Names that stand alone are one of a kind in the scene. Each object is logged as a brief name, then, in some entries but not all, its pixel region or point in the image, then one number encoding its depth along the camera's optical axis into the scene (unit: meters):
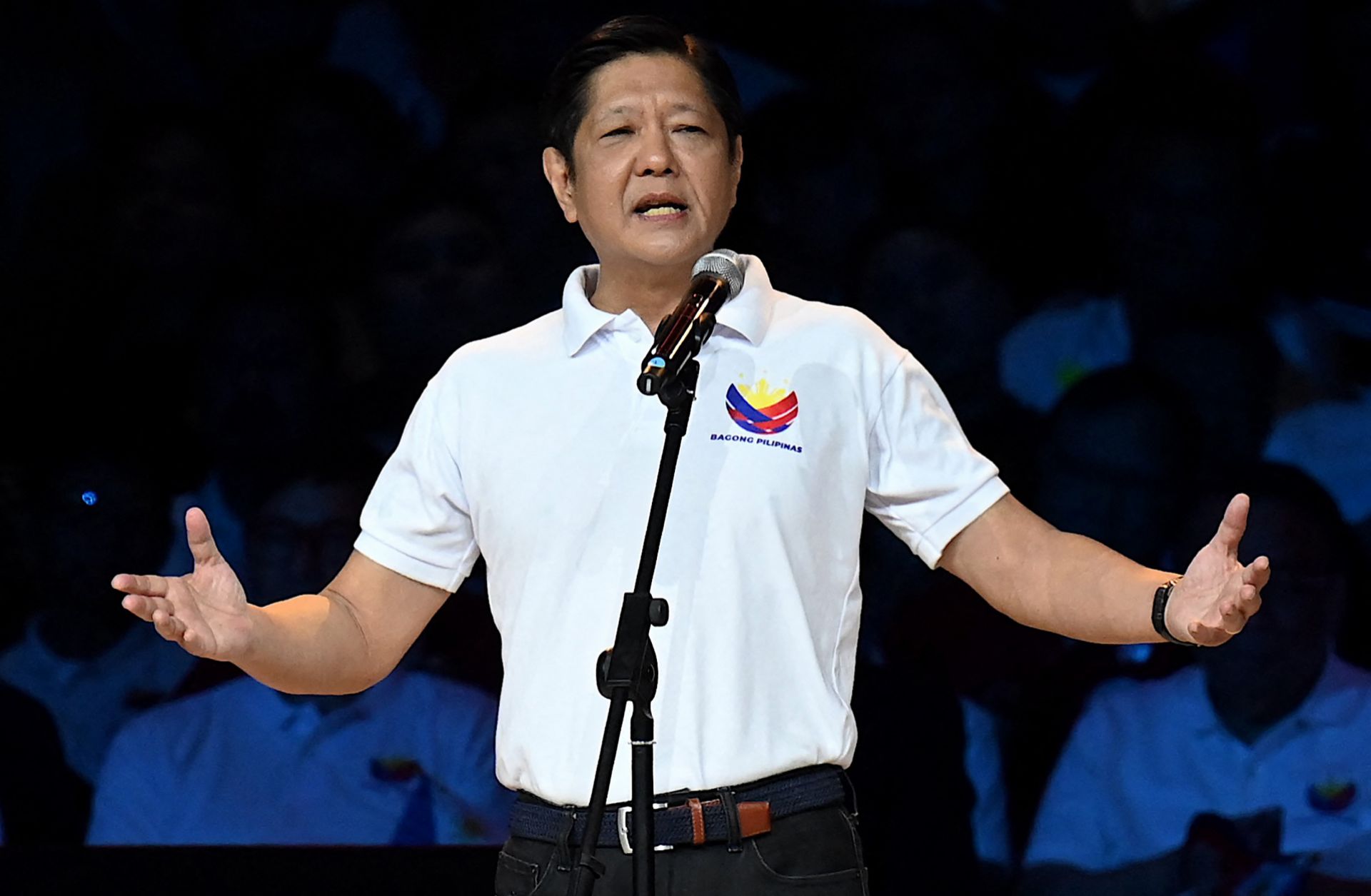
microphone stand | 8.99
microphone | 9.00
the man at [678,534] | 9.20
